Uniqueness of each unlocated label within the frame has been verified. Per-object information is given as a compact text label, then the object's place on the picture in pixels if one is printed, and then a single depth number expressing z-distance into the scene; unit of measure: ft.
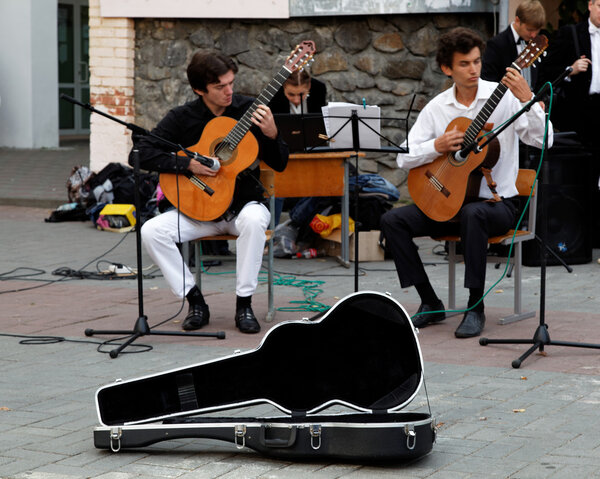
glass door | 105.65
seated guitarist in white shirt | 30.93
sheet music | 31.62
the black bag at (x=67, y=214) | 56.93
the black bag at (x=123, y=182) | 54.03
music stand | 31.41
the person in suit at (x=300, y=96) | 43.62
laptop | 38.32
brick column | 61.21
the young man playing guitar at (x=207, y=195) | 31.69
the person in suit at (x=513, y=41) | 41.84
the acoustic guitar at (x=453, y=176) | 30.82
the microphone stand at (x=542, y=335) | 27.08
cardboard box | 44.96
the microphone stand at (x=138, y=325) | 29.20
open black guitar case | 19.90
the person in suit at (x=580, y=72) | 43.34
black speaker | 42.73
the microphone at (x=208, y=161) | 31.42
